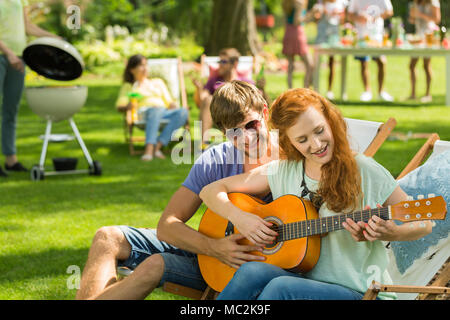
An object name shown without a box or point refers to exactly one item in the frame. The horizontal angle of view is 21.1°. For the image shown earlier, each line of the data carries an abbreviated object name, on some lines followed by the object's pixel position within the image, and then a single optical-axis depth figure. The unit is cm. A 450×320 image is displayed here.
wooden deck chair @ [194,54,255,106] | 1435
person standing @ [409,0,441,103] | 1750
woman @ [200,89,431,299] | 417
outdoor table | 1669
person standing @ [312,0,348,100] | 1920
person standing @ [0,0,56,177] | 1074
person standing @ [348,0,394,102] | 1789
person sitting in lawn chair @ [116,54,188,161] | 1301
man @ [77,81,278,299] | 473
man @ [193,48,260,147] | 1315
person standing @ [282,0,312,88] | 1893
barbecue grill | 1004
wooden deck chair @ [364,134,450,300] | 497
